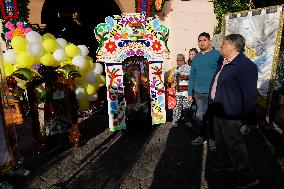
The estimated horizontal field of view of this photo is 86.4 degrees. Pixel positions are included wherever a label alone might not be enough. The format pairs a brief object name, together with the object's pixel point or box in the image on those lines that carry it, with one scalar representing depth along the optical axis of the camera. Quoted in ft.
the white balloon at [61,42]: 9.97
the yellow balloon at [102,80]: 11.40
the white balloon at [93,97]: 11.02
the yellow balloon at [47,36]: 9.67
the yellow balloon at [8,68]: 9.64
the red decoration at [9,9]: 12.34
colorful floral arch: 9.60
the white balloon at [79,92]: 10.29
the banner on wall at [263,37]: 8.93
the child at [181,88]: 10.50
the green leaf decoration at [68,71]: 8.77
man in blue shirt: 8.37
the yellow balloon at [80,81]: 10.21
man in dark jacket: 5.85
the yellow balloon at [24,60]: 9.07
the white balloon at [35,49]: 9.04
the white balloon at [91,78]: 10.63
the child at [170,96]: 11.84
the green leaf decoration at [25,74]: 8.07
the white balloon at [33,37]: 9.33
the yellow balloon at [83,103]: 10.78
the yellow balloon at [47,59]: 9.19
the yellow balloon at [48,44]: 9.31
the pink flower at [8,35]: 12.27
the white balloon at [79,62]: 9.77
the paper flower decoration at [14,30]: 12.12
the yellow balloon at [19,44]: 9.19
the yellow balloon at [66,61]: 9.77
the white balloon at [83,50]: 10.52
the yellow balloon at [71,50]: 9.80
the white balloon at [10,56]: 9.44
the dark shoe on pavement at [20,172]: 7.38
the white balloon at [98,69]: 11.08
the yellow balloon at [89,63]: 10.44
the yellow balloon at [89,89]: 10.67
